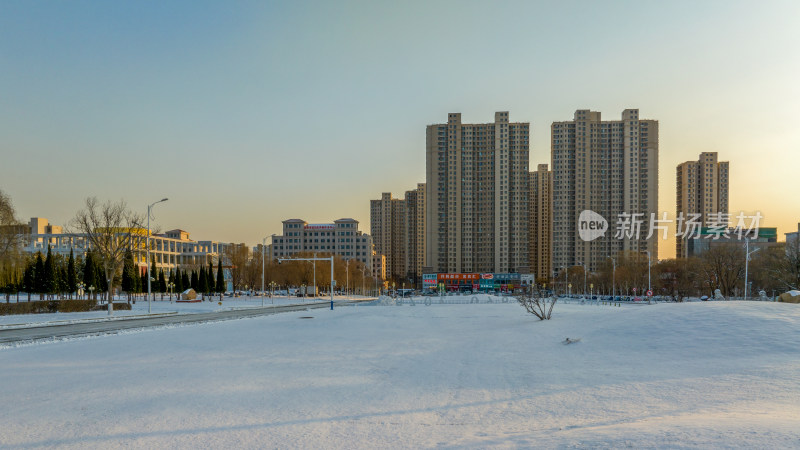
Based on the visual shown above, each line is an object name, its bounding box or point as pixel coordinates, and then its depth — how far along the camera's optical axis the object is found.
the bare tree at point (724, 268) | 70.69
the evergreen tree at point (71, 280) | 60.56
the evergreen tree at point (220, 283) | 90.55
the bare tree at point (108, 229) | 44.75
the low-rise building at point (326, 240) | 192.50
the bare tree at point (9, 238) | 43.72
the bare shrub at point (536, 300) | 28.50
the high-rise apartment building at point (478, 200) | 160.25
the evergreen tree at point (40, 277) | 55.31
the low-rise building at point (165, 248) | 125.06
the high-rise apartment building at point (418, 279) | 195.88
